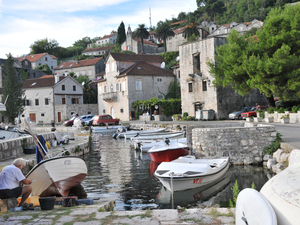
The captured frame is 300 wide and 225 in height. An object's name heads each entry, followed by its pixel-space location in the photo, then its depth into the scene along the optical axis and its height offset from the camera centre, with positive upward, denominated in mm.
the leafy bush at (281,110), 25064 -295
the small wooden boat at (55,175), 8734 -1884
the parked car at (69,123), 44344 -1010
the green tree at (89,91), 63719 +5743
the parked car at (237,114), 32466 -617
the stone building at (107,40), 123775 +33576
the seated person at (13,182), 6770 -1547
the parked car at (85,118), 44988 -345
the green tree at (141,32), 83938 +24388
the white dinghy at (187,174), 9758 -2277
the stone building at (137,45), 89625 +22251
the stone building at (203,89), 34094 +2748
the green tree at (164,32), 85688 +24761
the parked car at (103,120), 42000 -839
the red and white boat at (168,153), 15633 -2283
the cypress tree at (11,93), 41062 +3992
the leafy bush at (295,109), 23234 -251
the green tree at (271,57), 23656 +4591
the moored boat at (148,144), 19766 -2291
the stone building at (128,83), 48469 +5551
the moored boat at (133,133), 29609 -2060
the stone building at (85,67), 77375 +13816
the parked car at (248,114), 30328 -622
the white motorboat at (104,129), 37791 -1956
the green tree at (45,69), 86250 +15311
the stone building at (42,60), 89750 +19246
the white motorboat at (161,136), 24056 -2052
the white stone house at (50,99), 55719 +3713
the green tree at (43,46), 103500 +27160
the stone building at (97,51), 104700 +24836
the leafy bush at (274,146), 13719 -1942
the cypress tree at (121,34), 99981 +28805
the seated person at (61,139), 17922 -1473
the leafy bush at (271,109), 26283 -228
